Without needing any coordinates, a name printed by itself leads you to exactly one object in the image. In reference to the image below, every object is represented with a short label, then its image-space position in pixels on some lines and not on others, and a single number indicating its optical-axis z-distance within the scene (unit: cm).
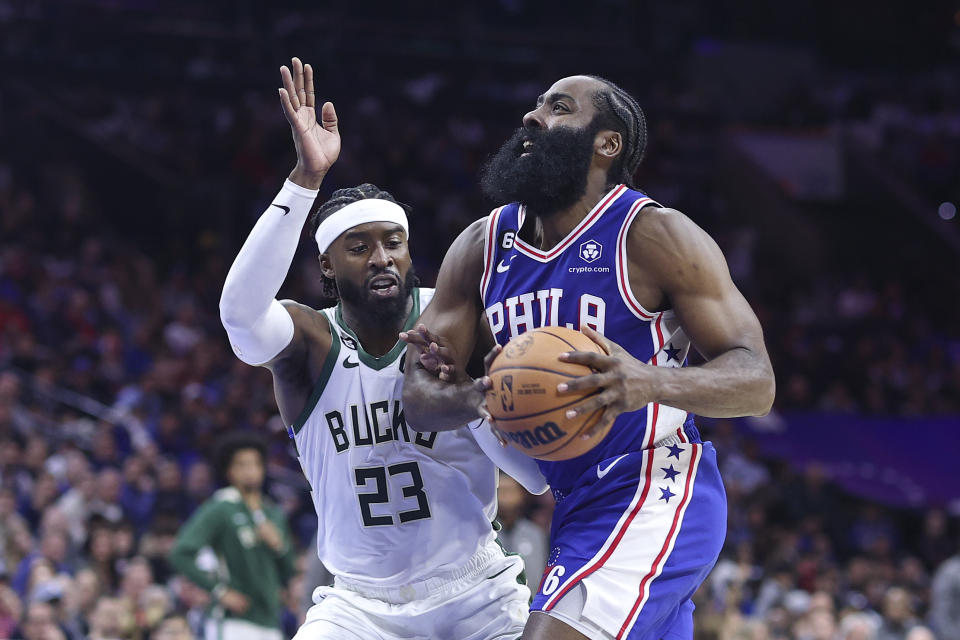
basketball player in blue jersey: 701
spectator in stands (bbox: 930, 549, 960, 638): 2170
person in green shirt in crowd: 1557
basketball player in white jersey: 817
